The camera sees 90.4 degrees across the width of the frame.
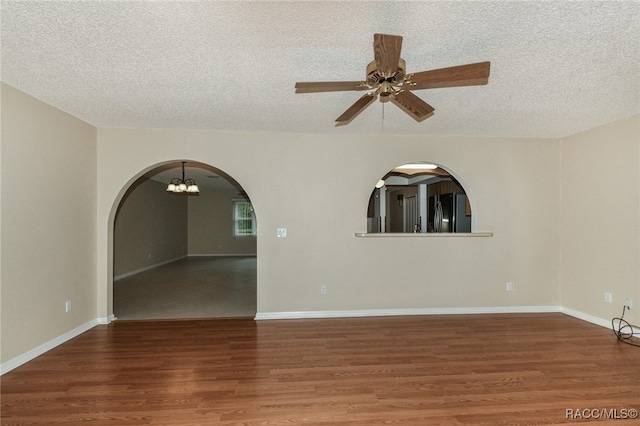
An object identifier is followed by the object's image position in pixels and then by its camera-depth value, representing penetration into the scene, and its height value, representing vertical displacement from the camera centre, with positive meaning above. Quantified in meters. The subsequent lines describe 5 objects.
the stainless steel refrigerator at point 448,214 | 5.73 -0.03
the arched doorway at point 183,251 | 4.80 -1.18
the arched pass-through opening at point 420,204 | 6.02 +0.21
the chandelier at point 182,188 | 6.80 +0.54
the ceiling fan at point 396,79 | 1.66 +0.81
